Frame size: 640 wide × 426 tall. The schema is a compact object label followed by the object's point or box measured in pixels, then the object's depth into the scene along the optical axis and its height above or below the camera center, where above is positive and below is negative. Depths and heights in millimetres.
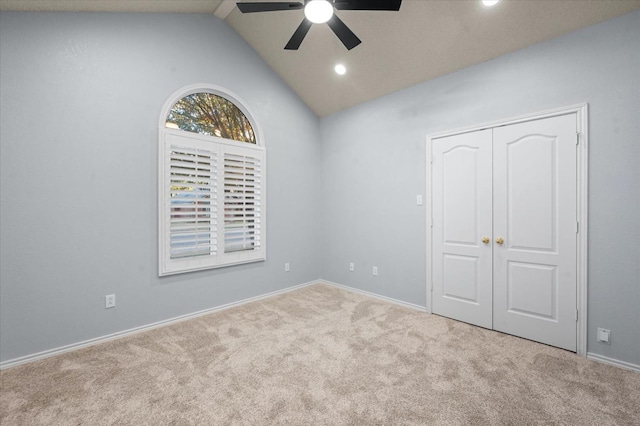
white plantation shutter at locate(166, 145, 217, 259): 3172 +131
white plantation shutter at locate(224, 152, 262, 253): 3627 +147
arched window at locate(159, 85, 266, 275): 3152 +377
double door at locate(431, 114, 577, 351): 2557 -147
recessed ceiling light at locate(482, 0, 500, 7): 2420 +1802
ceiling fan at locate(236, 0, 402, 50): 1946 +1439
